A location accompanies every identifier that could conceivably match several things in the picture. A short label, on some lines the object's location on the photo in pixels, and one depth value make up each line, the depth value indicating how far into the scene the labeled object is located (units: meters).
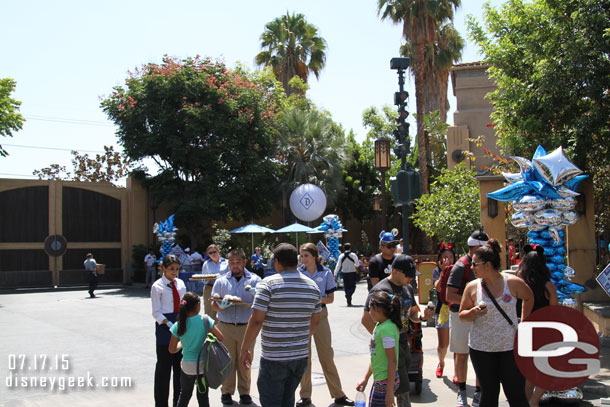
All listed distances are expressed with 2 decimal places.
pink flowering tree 27.80
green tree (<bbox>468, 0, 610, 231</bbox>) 9.16
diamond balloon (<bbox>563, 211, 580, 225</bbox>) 6.82
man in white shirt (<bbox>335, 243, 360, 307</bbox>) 16.59
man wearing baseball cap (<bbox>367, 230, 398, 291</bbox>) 7.31
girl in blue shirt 5.58
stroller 6.82
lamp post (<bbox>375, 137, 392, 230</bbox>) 13.27
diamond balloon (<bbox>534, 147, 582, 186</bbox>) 6.79
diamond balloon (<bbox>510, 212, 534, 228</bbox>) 6.90
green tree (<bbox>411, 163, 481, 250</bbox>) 18.25
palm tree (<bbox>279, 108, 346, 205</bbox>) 32.53
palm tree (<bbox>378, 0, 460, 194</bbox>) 26.38
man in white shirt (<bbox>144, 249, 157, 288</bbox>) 25.25
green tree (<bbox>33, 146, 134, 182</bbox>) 45.47
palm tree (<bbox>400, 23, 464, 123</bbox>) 30.94
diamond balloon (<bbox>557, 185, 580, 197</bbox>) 6.80
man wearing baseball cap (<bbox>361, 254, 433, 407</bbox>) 5.61
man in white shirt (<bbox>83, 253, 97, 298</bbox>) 22.05
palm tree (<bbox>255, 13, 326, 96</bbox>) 38.12
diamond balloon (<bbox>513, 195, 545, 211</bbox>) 6.82
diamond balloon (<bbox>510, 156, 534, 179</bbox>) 7.06
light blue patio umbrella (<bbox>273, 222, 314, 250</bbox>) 24.49
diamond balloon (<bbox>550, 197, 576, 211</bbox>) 6.76
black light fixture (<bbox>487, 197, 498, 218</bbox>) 11.89
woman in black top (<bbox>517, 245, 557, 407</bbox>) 5.92
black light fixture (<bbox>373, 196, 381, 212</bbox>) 30.19
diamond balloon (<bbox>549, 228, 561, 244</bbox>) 6.81
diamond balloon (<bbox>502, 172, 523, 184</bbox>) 7.43
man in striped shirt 4.70
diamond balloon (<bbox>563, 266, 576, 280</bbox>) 6.86
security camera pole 10.34
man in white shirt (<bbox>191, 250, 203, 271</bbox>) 22.61
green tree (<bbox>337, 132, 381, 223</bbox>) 36.75
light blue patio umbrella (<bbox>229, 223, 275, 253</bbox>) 23.95
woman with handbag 4.97
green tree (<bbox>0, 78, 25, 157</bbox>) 25.31
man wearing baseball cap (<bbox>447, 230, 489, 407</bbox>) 6.27
